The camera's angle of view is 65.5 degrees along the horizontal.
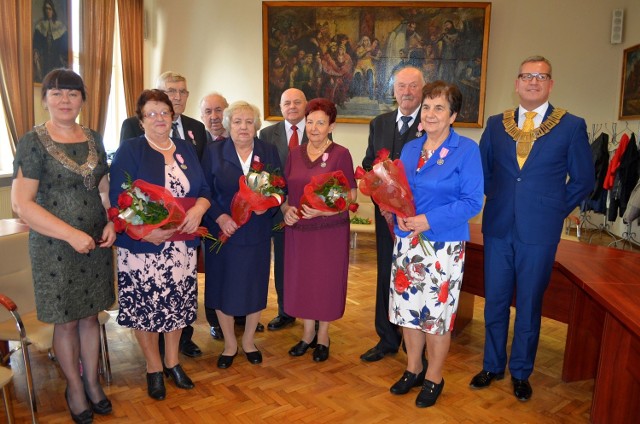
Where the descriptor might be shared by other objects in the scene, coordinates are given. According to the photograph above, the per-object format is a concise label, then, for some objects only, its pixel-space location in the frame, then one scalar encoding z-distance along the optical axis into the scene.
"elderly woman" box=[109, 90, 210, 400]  2.57
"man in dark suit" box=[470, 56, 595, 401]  2.65
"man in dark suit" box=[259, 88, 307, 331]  3.66
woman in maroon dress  3.01
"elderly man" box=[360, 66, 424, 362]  3.10
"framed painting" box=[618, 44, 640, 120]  6.95
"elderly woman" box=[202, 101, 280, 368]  2.98
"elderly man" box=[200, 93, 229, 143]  3.85
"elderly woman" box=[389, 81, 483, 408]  2.47
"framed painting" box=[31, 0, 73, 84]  6.25
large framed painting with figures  7.43
